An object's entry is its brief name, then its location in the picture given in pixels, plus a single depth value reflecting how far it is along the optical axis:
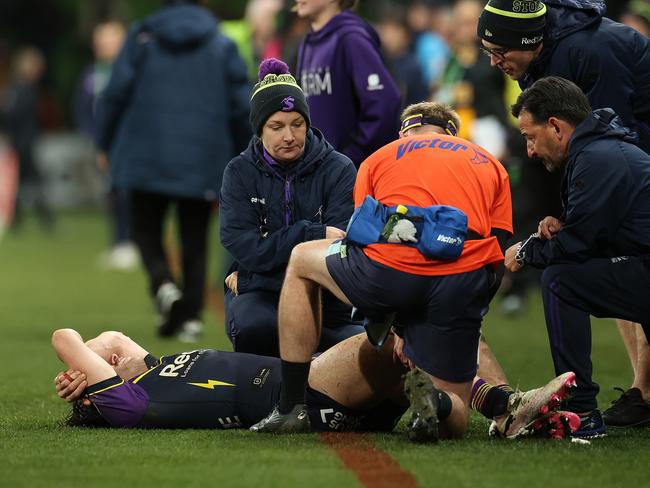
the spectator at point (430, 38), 34.34
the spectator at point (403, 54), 26.36
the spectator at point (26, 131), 48.09
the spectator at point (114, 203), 34.72
